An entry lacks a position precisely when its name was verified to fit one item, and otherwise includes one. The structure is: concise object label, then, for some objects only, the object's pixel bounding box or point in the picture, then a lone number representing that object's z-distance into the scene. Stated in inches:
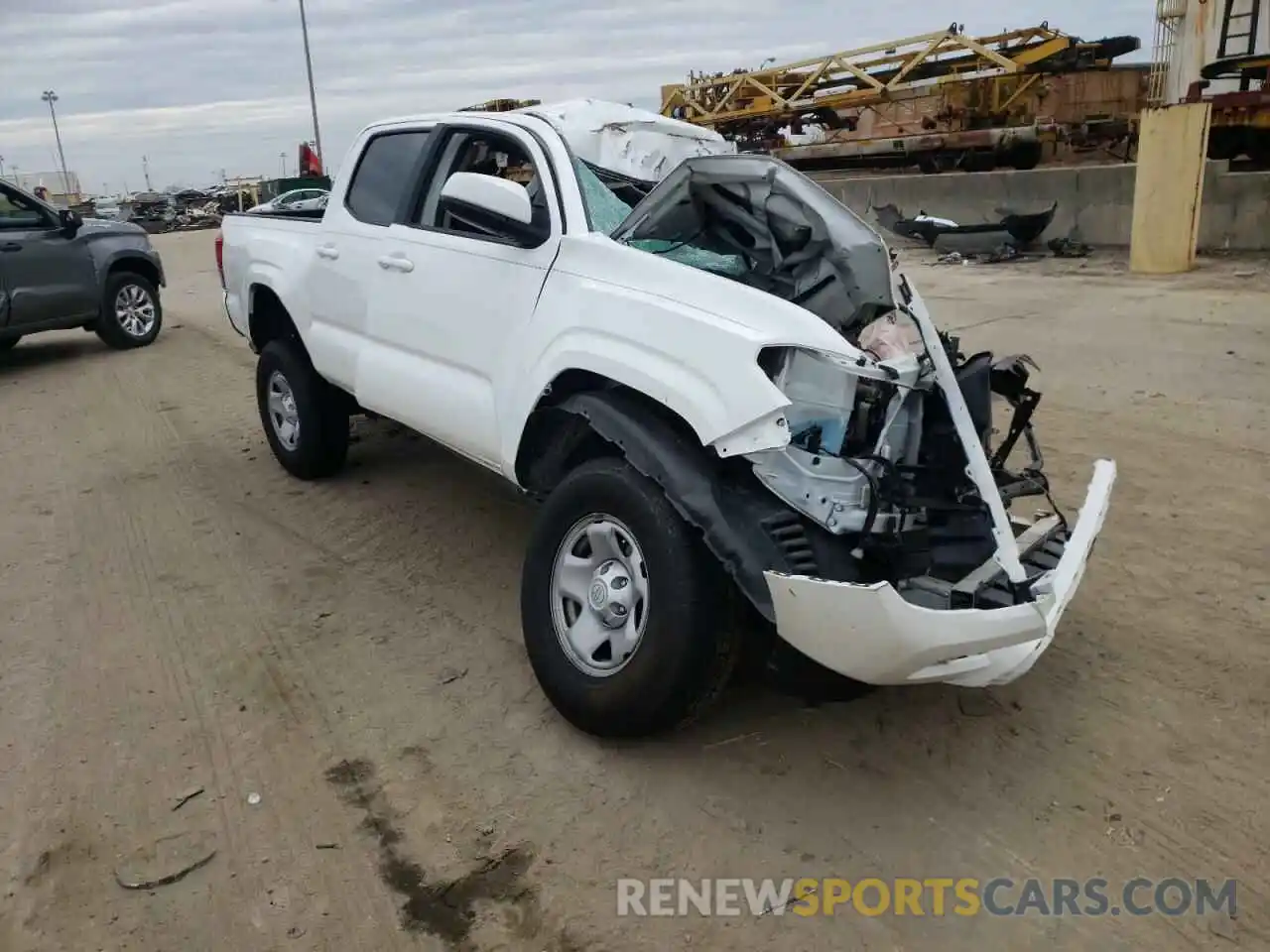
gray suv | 399.9
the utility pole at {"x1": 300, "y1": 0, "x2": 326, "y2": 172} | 1309.1
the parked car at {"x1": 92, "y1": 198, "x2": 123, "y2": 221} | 1827.0
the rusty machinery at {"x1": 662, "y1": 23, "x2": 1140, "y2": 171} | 695.7
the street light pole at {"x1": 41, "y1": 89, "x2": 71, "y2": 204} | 3122.0
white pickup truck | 113.9
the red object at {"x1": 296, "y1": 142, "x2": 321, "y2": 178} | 1059.9
